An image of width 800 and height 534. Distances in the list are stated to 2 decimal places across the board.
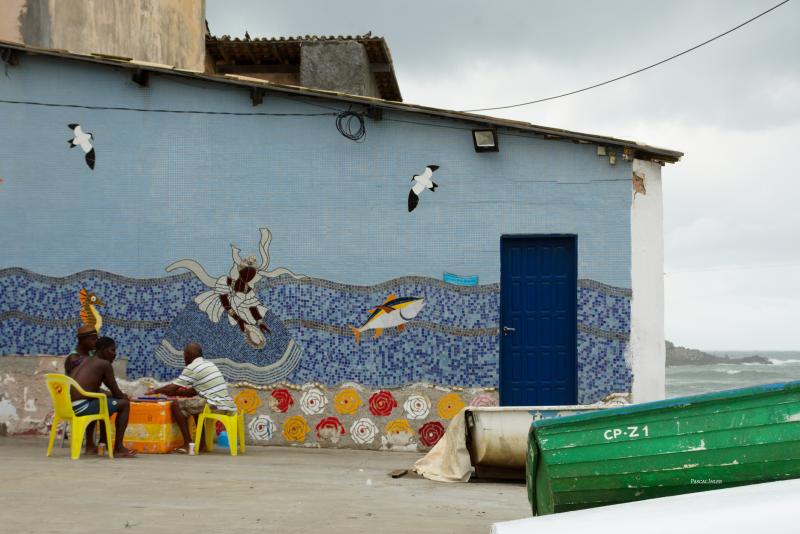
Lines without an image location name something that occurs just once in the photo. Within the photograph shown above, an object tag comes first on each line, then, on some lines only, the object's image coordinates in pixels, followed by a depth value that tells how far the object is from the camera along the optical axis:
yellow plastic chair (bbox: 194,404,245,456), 11.45
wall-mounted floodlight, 12.64
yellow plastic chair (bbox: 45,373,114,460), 10.66
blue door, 12.52
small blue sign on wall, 12.65
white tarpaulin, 10.19
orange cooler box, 11.54
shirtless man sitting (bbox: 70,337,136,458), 10.80
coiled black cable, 12.92
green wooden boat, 5.89
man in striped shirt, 11.48
